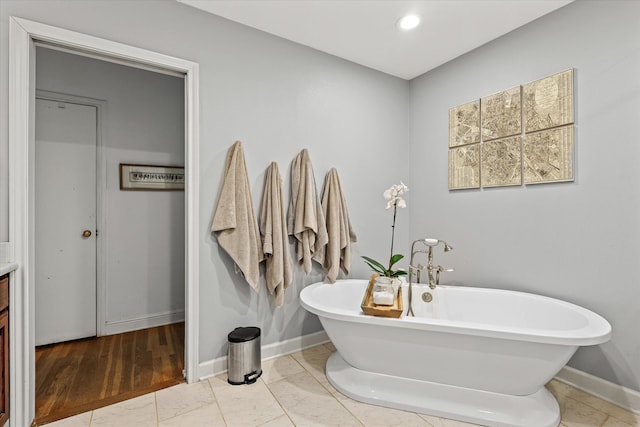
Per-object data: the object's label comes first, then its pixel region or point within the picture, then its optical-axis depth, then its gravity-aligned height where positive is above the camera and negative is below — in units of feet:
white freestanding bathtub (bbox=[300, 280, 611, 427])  4.99 -2.60
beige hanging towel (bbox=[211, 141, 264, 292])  6.74 -0.19
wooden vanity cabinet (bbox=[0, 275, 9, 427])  4.59 -2.10
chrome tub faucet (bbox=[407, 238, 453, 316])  7.27 -1.38
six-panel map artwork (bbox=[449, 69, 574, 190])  6.68 +1.82
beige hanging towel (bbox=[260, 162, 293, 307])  7.16 -0.60
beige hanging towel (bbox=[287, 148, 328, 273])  7.58 -0.05
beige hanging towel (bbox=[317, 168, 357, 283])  8.10 -0.50
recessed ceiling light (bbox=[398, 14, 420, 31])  6.97 +4.33
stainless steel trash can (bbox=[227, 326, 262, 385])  6.60 -3.16
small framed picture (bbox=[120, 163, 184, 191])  9.43 +1.04
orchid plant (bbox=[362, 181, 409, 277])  7.21 +0.24
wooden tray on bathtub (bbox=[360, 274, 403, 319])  5.57 -1.80
